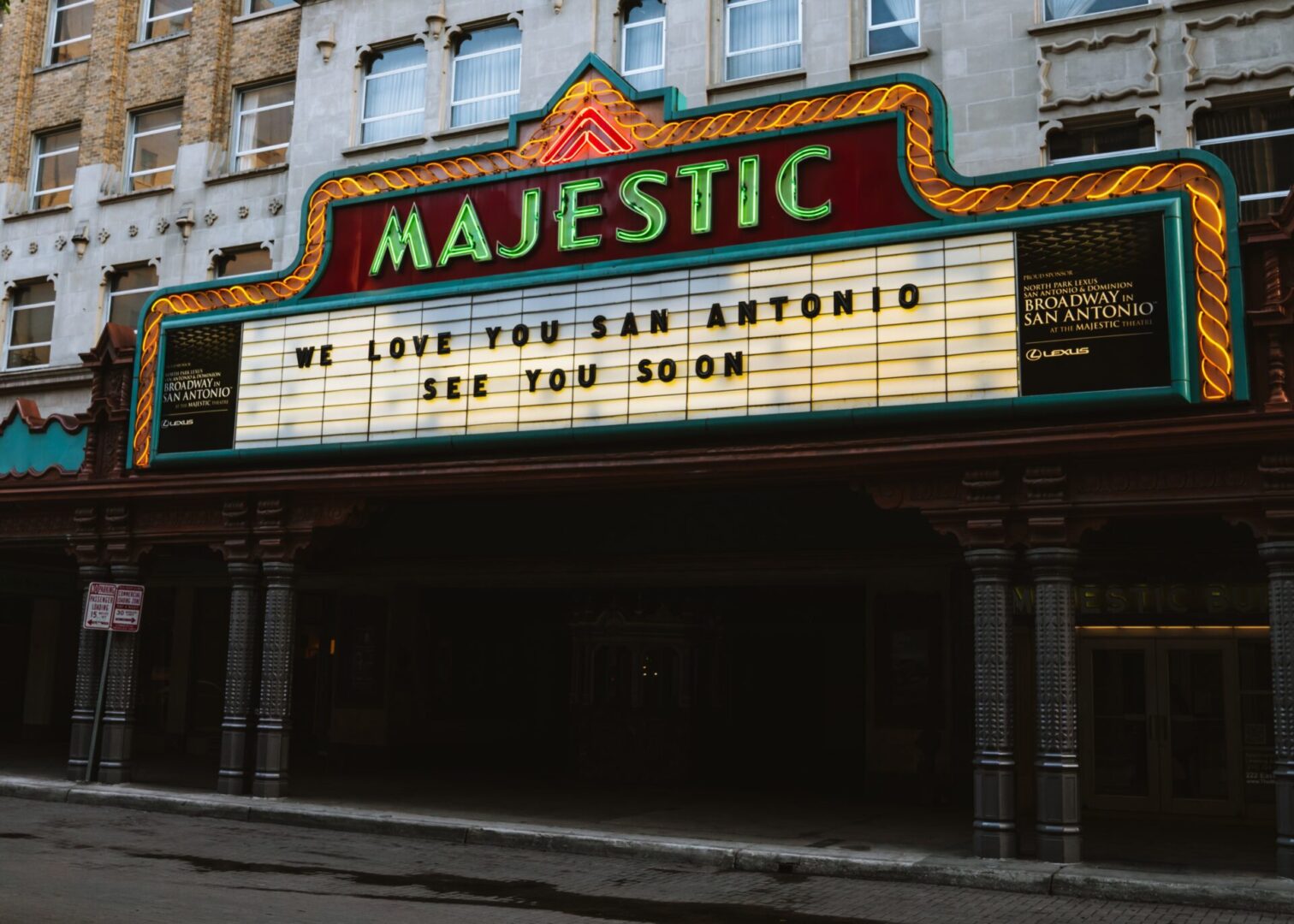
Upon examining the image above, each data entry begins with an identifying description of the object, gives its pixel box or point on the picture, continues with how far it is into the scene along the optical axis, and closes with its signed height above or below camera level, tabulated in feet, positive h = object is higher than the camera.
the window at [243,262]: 76.16 +23.05
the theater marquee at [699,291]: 40.60 +13.58
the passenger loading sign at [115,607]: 58.13 +2.20
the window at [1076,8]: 56.80 +28.98
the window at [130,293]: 79.92 +22.00
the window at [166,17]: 83.87 +40.70
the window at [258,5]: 80.64 +39.90
